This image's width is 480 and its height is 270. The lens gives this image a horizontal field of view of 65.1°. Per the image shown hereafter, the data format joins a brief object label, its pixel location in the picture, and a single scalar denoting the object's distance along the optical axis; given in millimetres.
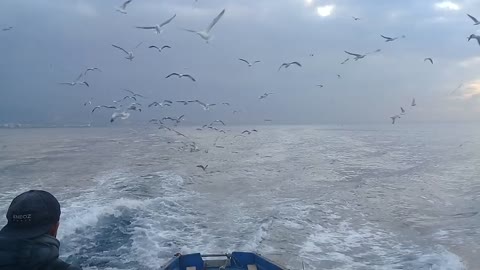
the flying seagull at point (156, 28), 15033
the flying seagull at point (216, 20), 12627
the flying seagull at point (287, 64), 20328
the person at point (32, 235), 2220
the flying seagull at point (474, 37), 13195
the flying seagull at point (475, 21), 13805
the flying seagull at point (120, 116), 16425
